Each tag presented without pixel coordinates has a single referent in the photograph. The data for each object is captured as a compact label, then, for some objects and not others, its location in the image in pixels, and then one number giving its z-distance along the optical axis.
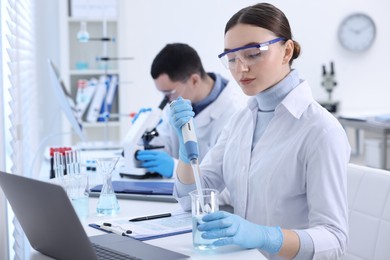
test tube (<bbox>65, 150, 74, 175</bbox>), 2.01
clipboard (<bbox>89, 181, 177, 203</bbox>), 2.23
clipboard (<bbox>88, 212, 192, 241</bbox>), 1.81
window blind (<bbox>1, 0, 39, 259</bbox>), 2.10
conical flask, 2.01
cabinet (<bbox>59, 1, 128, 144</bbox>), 4.52
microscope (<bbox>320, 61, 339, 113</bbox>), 5.46
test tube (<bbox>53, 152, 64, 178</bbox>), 2.00
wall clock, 5.64
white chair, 1.92
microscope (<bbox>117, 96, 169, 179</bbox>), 2.57
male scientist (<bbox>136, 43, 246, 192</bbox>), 2.71
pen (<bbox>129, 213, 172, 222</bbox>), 1.94
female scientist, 1.79
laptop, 1.52
